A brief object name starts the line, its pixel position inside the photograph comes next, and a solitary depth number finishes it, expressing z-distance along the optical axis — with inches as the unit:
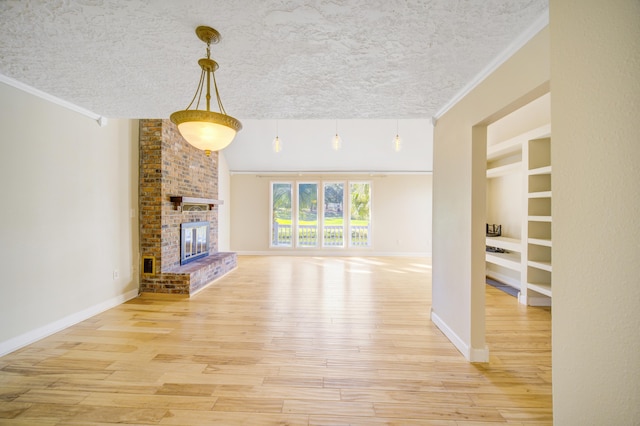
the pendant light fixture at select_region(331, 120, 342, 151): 172.1
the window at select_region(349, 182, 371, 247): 275.4
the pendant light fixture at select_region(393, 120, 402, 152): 179.4
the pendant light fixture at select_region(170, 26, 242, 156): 59.9
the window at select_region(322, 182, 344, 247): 276.8
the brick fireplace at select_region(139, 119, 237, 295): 140.1
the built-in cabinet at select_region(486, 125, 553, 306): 127.6
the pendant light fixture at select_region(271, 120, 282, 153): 184.6
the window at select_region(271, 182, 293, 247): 278.7
